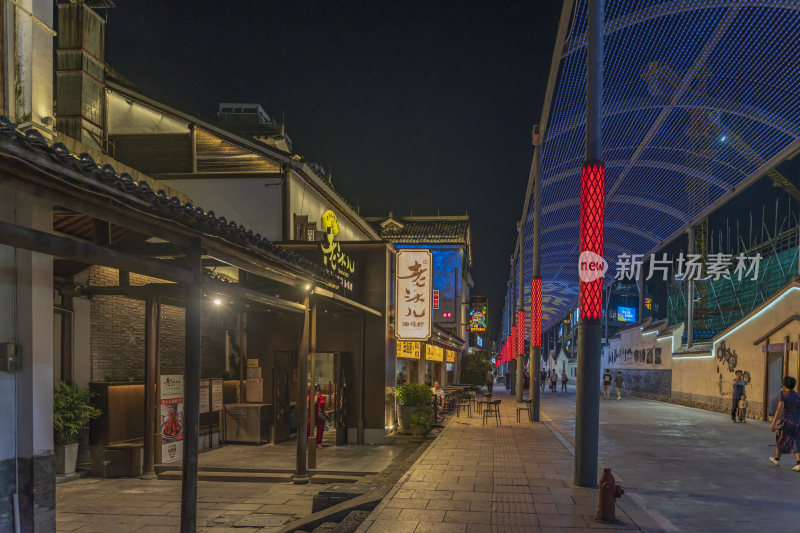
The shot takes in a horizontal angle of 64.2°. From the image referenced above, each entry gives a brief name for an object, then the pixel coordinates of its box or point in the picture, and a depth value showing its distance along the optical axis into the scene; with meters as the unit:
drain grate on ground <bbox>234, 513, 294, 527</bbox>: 8.55
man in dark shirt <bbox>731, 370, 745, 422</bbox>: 20.79
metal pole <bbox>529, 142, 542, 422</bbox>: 20.83
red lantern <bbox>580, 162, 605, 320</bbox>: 9.48
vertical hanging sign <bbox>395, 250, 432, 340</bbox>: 16.97
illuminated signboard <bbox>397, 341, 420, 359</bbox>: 18.80
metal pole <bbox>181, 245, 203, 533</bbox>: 6.93
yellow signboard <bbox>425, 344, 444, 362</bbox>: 24.45
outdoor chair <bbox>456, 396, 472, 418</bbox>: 27.32
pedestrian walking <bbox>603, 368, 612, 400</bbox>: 34.62
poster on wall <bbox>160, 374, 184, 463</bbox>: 12.35
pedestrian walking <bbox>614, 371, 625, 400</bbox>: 34.88
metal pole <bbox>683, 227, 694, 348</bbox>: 28.32
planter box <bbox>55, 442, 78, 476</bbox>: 10.71
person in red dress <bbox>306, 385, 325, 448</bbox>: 14.62
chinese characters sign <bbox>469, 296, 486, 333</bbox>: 48.02
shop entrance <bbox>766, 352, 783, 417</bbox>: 21.45
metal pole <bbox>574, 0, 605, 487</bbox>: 9.44
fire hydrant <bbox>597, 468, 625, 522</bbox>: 7.39
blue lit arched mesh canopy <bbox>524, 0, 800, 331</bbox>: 16.36
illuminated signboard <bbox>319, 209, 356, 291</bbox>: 12.86
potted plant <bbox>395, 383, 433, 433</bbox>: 17.28
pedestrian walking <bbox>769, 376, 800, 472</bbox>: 11.32
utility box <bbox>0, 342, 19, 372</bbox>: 6.28
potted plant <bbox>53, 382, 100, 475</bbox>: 10.35
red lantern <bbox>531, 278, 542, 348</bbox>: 21.03
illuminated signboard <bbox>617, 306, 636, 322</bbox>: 43.69
